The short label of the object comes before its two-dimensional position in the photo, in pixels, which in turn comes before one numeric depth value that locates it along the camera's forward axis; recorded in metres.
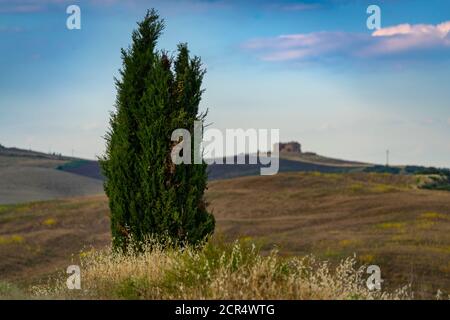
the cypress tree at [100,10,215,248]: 20.97
